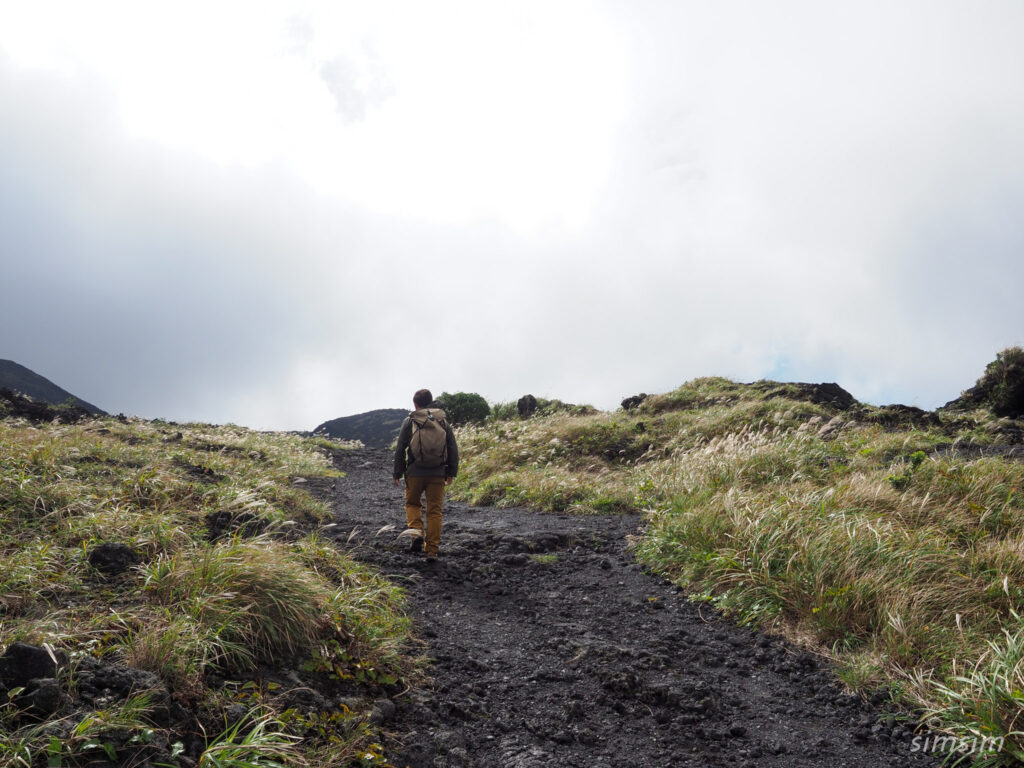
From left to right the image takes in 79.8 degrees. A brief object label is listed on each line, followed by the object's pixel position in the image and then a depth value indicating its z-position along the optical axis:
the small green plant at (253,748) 2.76
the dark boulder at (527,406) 24.59
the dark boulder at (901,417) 14.41
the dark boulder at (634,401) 21.01
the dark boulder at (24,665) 2.86
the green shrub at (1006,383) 16.72
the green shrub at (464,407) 26.61
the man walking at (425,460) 7.77
